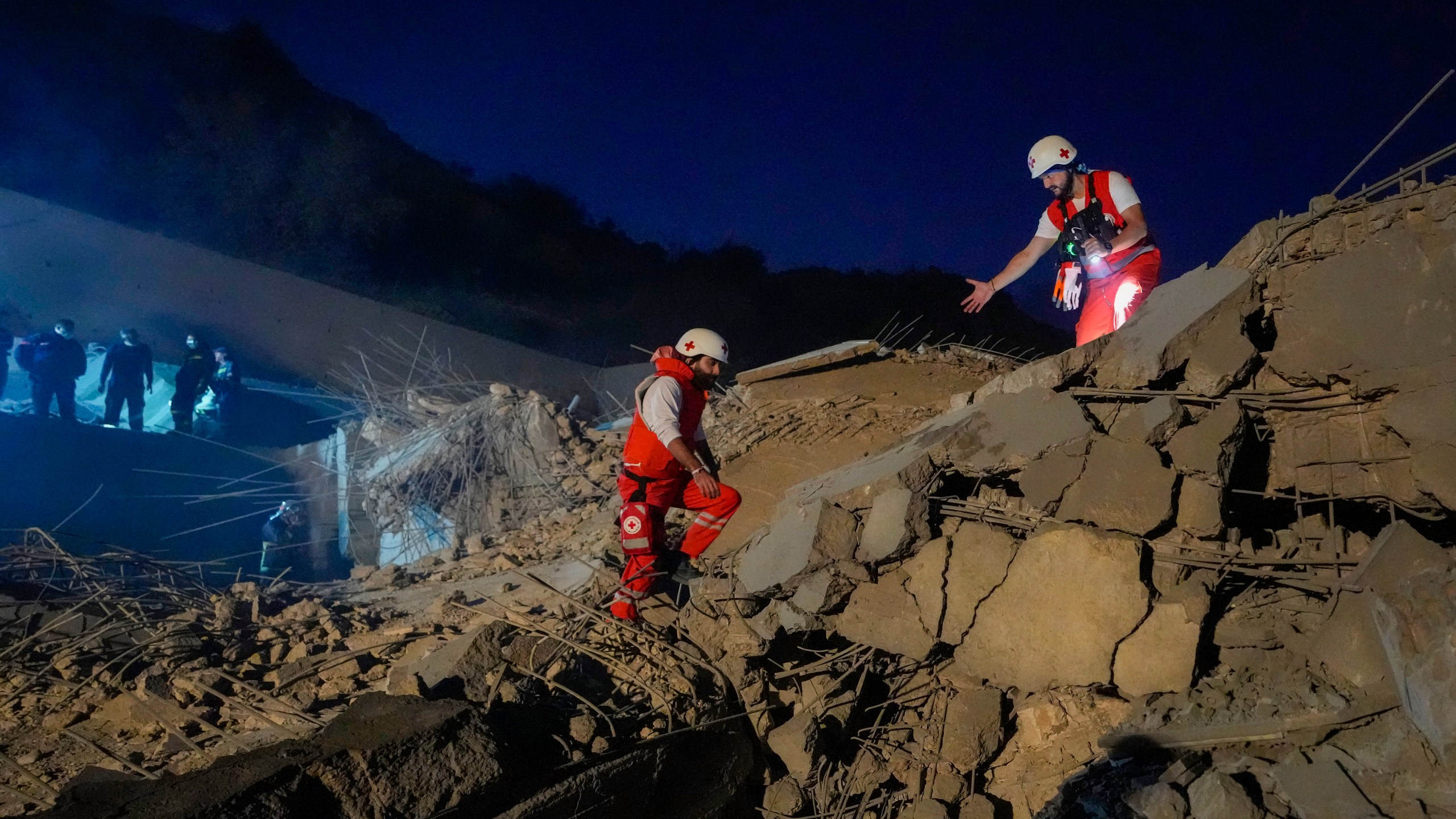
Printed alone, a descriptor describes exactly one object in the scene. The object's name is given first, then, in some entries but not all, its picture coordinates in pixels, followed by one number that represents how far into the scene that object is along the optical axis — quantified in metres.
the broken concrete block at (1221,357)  2.87
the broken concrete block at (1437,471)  2.44
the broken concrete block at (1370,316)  2.56
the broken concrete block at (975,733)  3.16
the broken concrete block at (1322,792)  2.04
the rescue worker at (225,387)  11.09
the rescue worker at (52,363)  9.80
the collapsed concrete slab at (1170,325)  2.99
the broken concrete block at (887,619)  3.24
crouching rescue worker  4.57
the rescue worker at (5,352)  9.47
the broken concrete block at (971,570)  3.09
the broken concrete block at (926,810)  3.04
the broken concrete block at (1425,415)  2.46
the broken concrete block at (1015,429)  3.08
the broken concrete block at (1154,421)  2.90
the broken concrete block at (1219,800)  2.14
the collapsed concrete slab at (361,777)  1.98
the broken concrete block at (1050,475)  2.98
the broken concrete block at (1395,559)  2.33
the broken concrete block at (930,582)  3.18
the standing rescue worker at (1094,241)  4.52
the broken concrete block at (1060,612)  2.80
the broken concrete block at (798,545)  3.45
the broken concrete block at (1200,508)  2.74
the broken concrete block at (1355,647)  2.36
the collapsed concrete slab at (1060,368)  3.25
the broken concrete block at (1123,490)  2.80
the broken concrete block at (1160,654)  2.72
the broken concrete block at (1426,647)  2.01
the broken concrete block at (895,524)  3.23
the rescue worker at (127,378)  10.38
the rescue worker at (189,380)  10.86
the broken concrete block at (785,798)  3.30
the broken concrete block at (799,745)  3.32
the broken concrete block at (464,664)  3.06
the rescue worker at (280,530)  10.07
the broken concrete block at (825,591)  3.39
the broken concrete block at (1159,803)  2.28
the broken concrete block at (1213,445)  2.75
